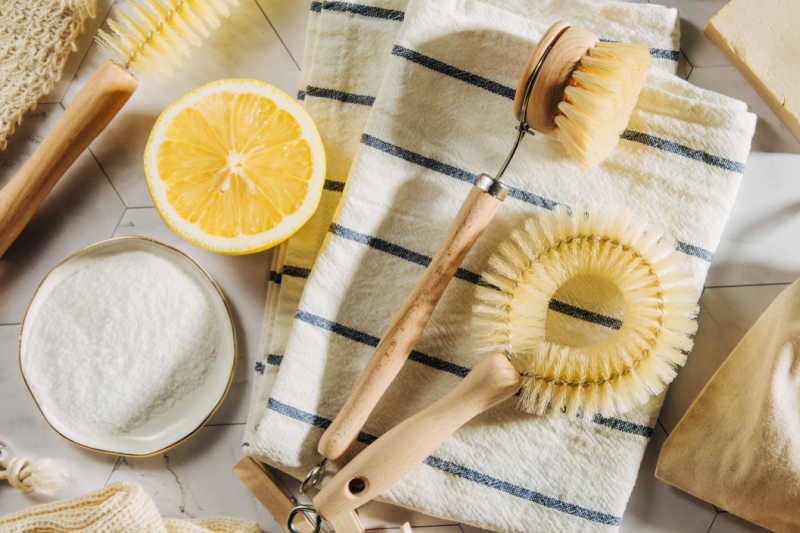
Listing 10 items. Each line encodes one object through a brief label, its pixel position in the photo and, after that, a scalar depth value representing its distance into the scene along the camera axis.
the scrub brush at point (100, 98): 0.63
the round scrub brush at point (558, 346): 0.53
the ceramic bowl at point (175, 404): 0.65
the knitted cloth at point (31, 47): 0.64
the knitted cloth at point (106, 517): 0.61
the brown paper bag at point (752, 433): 0.57
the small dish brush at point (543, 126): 0.51
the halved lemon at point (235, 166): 0.59
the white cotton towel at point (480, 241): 0.59
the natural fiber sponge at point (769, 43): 0.62
